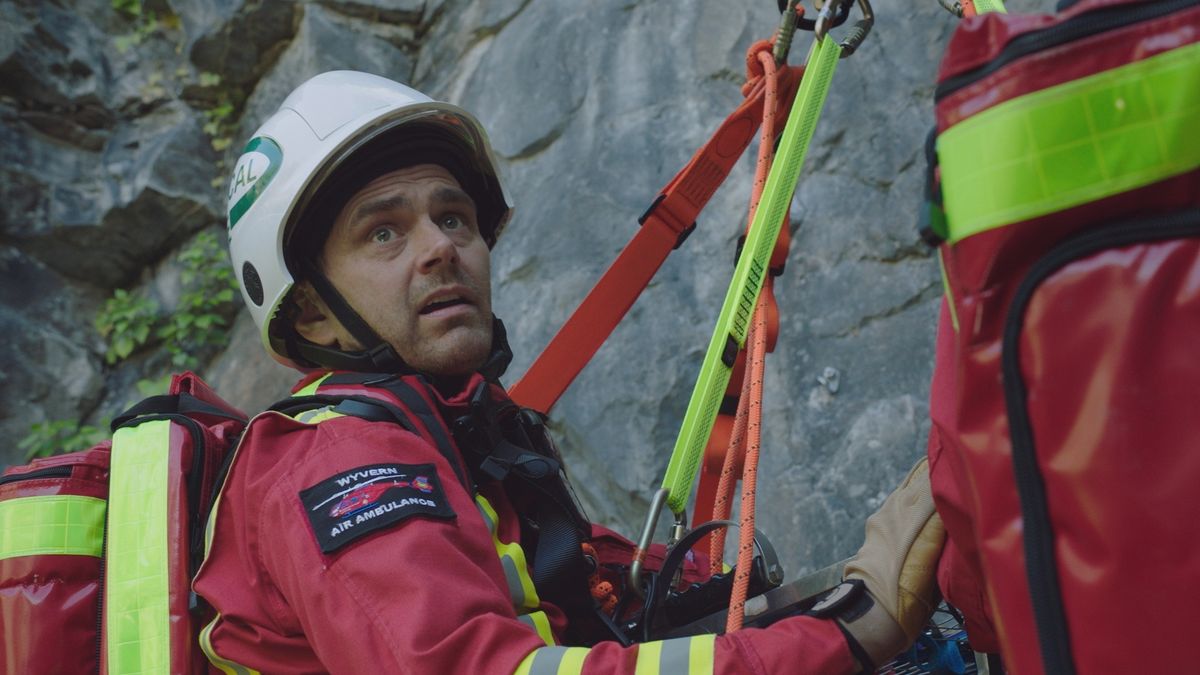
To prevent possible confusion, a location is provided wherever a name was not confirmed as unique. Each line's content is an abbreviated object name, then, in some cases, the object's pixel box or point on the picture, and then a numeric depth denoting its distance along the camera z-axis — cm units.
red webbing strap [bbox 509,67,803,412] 260
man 158
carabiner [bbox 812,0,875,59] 216
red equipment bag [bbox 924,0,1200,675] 89
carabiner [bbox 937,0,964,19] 190
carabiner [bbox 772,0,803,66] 225
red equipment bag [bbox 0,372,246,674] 186
